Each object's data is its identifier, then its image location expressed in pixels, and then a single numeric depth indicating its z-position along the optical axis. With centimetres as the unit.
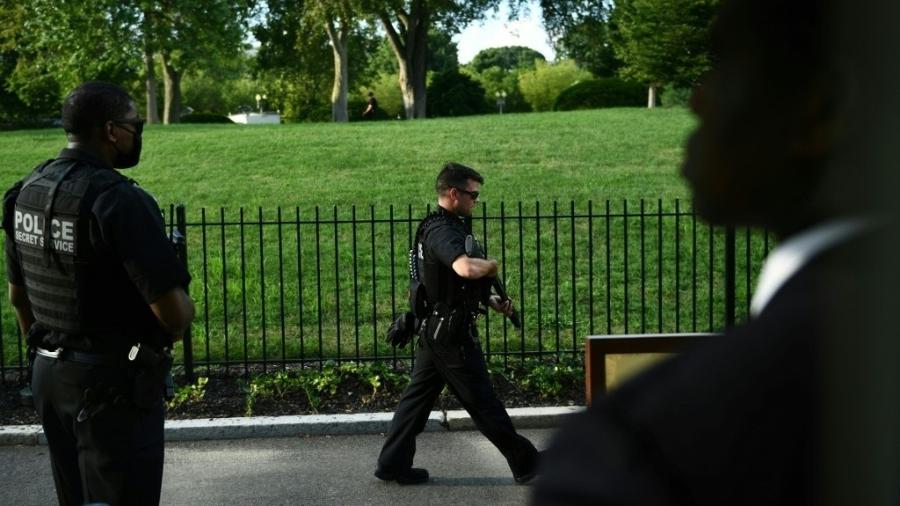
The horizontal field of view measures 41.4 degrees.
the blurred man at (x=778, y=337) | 68
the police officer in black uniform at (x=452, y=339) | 648
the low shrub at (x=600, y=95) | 3741
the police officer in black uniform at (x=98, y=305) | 410
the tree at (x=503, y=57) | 8950
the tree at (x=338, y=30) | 3488
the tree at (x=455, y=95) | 4466
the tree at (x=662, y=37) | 2616
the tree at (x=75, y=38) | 3322
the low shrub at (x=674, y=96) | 3004
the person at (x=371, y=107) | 3680
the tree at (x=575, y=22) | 3922
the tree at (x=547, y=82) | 5769
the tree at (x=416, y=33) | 4091
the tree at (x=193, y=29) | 3419
